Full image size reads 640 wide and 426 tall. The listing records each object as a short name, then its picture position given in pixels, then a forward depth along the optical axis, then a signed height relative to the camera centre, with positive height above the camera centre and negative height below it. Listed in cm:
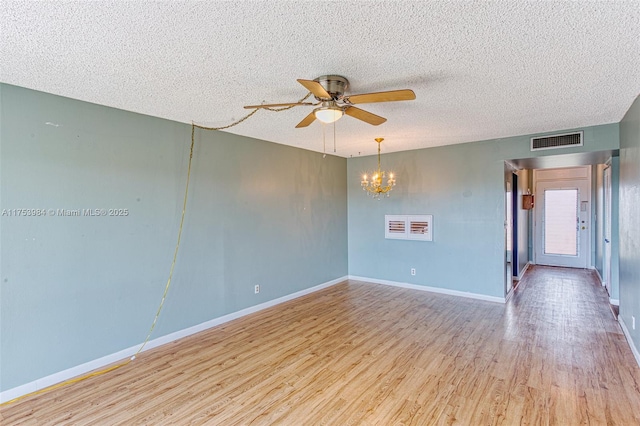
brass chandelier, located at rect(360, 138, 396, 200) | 513 +48
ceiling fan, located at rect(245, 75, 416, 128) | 227 +85
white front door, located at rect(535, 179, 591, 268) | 743 -25
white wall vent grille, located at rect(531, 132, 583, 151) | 425 +97
